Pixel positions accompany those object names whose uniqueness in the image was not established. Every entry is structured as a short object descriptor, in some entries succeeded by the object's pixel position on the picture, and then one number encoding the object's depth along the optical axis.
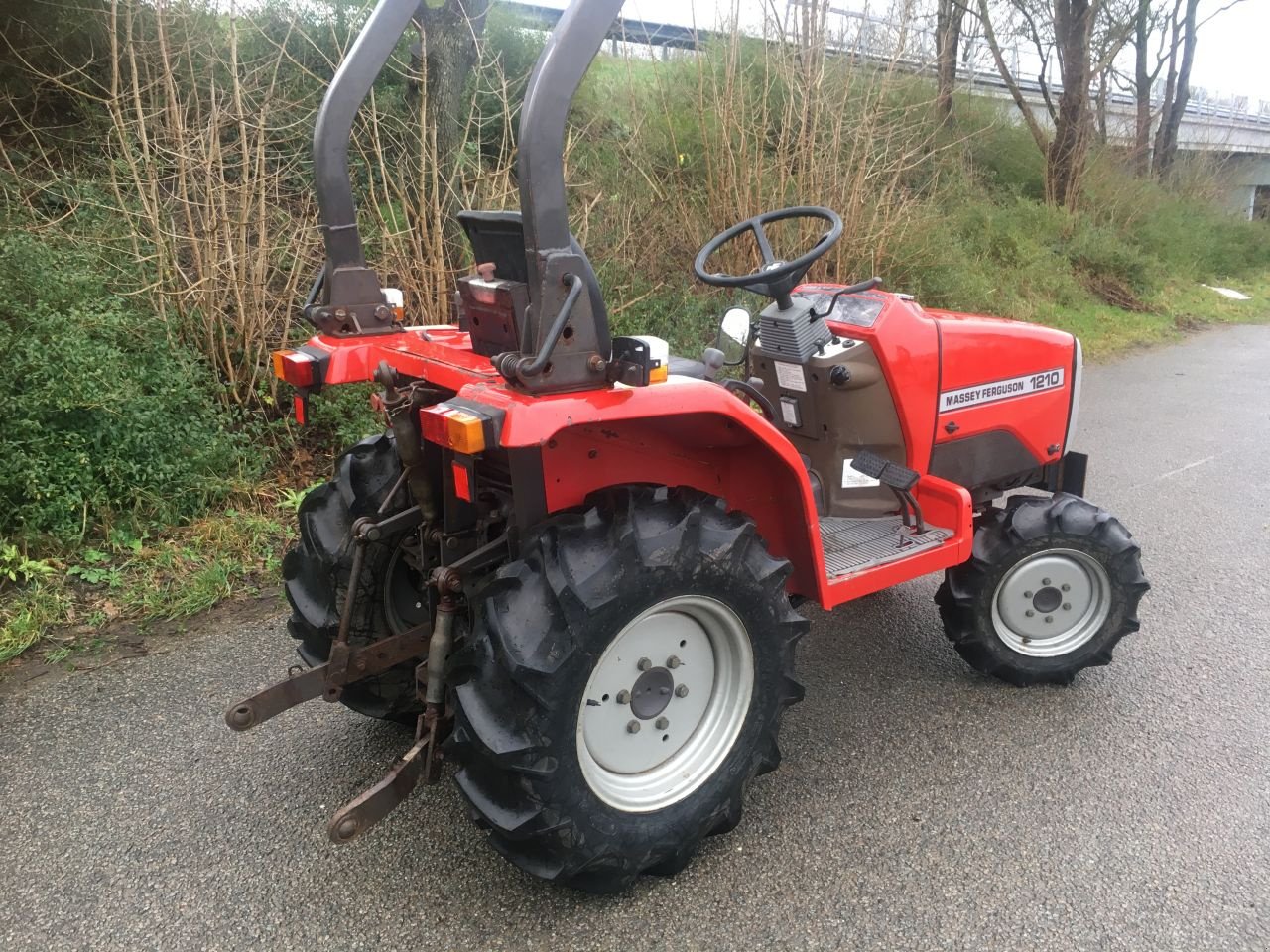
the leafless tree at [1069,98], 13.11
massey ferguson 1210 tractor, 1.95
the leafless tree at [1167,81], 17.92
